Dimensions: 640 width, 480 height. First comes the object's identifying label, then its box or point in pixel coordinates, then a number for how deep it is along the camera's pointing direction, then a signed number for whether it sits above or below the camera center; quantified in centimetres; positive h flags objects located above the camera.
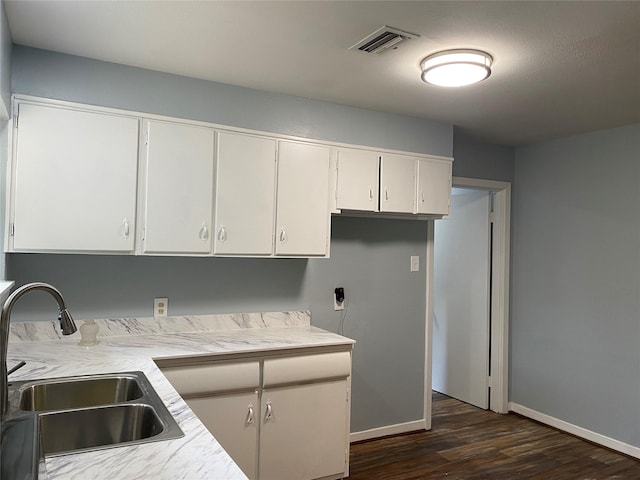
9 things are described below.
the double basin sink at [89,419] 148 -55
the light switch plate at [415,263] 387 -4
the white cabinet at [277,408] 254 -86
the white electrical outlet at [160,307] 293 -34
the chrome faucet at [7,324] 134 -23
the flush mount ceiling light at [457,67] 237 +96
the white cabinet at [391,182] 323 +52
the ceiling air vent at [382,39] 218 +101
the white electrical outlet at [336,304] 354 -35
